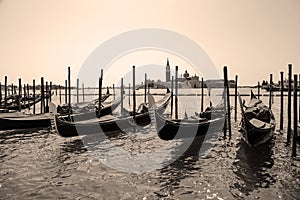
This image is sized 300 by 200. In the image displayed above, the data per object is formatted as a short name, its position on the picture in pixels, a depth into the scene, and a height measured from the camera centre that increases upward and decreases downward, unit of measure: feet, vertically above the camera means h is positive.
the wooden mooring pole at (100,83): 47.73 +1.50
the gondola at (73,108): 61.58 -3.32
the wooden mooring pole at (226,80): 38.27 +1.62
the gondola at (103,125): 38.96 -4.73
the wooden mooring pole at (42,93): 55.58 -0.16
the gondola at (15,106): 69.00 -3.26
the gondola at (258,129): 31.63 -3.88
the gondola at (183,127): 33.99 -4.30
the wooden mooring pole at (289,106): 33.39 -1.53
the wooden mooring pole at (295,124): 29.75 -3.08
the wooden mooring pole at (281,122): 46.42 -4.63
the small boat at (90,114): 50.43 -3.81
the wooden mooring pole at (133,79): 50.82 +2.38
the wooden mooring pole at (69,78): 48.17 +2.27
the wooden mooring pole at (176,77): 53.78 +2.85
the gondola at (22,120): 45.96 -4.45
